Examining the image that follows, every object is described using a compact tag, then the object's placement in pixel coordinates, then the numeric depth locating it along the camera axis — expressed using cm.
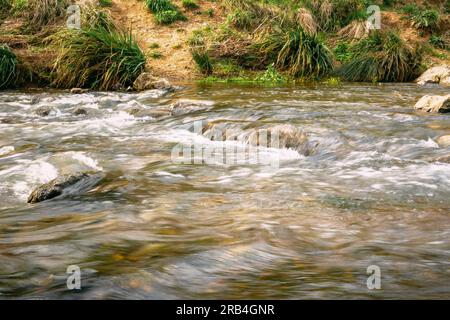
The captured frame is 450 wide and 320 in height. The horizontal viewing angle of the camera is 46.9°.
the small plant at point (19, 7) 1338
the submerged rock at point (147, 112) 805
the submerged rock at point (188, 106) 809
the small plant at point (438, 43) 1564
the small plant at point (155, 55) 1347
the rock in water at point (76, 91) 1050
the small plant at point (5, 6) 1352
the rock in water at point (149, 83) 1070
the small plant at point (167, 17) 1487
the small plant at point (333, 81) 1158
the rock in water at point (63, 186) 384
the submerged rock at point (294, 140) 564
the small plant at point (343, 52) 1362
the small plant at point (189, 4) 1566
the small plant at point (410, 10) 1672
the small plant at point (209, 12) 1544
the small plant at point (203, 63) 1284
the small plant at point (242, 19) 1452
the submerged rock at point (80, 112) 841
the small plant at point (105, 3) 1507
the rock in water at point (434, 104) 732
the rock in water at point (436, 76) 1189
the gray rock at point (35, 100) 941
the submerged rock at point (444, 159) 484
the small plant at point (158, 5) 1521
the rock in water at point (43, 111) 845
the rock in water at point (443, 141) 550
